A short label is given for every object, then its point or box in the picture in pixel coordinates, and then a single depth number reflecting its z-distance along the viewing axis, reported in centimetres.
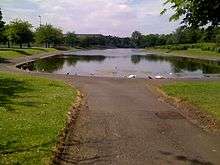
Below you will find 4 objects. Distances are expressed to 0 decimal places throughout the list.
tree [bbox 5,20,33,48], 5027
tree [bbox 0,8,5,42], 3357
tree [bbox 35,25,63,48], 6959
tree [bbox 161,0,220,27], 758
